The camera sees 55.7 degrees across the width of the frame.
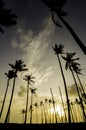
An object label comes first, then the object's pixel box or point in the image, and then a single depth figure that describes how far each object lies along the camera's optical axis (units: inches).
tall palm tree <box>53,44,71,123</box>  733.9
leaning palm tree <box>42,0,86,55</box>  357.7
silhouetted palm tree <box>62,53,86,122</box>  748.6
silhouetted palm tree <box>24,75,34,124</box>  1035.4
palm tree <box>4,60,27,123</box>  775.0
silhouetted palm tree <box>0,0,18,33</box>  367.9
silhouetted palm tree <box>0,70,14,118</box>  800.1
